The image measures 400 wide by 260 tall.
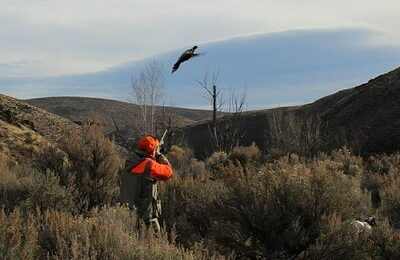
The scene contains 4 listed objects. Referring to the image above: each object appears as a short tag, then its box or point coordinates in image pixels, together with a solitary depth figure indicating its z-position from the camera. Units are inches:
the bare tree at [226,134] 1607.5
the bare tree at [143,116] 1903.1
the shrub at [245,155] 1086.2
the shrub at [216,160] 1082.2
